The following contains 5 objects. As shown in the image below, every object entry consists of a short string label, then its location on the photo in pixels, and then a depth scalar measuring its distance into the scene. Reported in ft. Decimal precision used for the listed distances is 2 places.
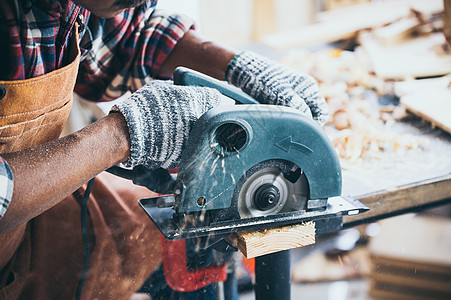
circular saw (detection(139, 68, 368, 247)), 3.26
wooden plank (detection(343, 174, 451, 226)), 4.66
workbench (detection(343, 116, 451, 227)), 4.69
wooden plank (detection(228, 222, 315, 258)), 3.34
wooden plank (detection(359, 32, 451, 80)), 7.48
